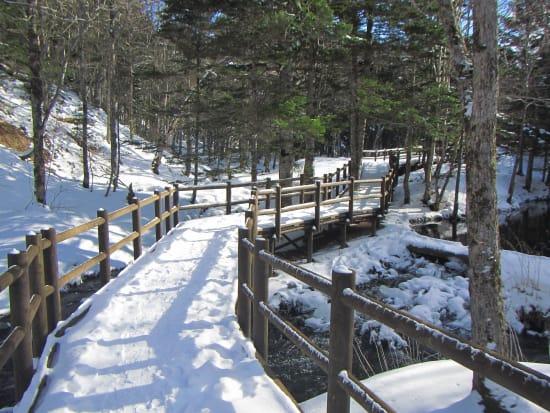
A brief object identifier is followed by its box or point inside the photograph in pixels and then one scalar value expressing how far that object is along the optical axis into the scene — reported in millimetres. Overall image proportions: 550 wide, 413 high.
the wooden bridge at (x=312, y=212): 10680
